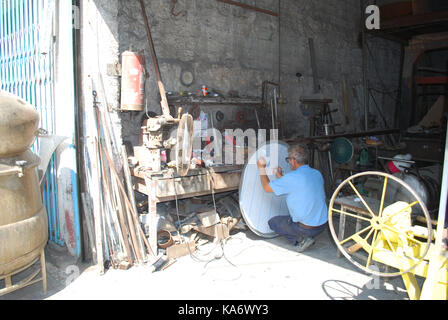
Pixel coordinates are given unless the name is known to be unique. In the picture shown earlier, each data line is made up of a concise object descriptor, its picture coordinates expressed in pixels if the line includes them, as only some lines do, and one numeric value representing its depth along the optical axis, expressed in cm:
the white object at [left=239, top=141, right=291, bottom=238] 454
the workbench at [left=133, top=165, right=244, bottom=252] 407
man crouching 418
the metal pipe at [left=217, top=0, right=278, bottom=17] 599
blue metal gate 412
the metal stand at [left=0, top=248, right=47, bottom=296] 312
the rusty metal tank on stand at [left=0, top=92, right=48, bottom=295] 297
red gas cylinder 420
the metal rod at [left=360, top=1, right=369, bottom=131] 883
